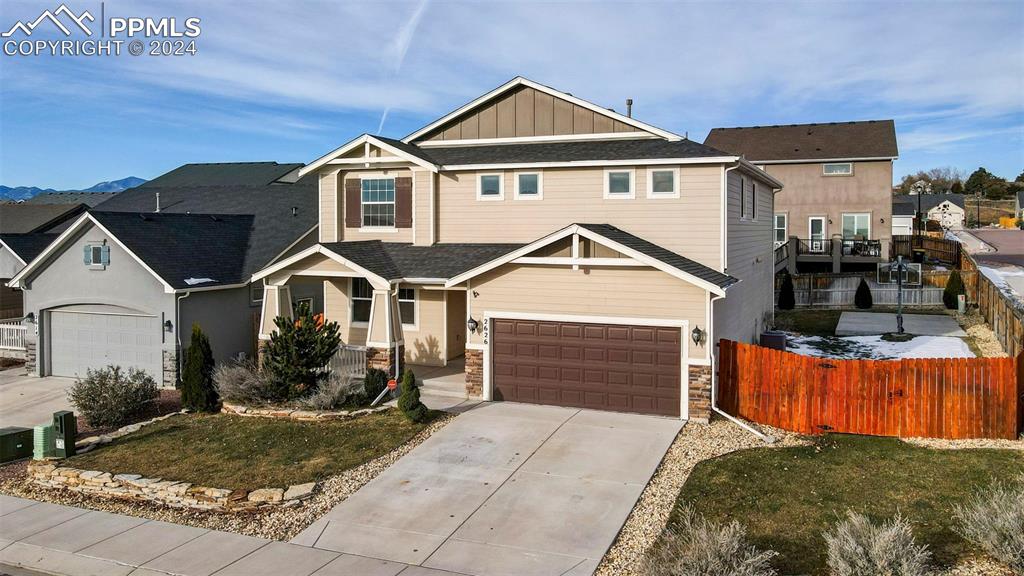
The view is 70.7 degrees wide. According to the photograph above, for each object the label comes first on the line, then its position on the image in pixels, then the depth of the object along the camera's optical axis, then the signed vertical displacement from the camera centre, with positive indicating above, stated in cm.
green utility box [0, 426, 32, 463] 1350 -313
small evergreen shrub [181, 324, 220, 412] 1577 -224
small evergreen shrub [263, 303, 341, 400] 1557 -167
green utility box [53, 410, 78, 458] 1318 -285
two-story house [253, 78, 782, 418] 1473 +58
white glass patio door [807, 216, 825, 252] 3816 +250
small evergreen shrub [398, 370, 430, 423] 1407 -244
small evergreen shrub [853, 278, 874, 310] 3050 -83
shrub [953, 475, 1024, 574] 794 -289
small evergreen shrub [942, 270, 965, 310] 2912 -55
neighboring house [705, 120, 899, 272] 3734 +449
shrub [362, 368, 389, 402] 1594 -236
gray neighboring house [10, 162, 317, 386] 1888 -31
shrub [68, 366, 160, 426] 1540 -259
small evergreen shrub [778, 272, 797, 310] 3120 -84
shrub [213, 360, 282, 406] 1568 -239
